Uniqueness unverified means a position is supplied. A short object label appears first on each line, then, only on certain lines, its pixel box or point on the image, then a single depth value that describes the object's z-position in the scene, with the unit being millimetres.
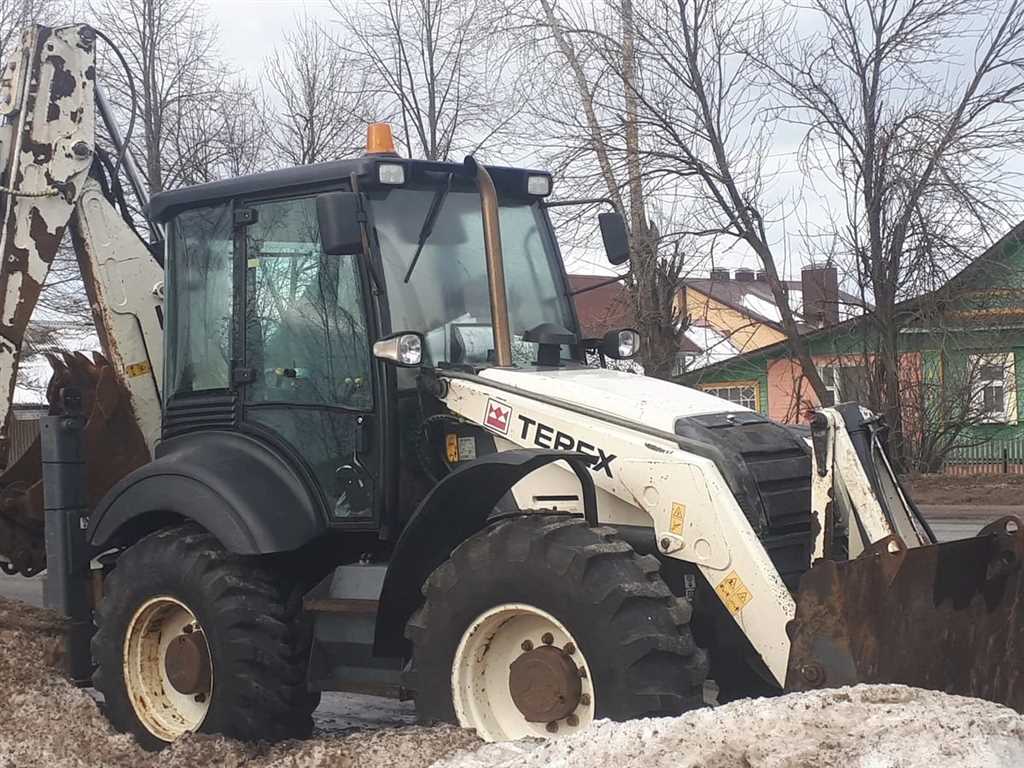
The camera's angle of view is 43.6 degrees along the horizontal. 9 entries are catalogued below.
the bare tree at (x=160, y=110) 21953
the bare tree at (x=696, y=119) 19297
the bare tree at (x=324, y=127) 23094
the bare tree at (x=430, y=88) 22781
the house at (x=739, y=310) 20031
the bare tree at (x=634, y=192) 19125
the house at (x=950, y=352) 19047
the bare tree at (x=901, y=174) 18219
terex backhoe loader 4523
